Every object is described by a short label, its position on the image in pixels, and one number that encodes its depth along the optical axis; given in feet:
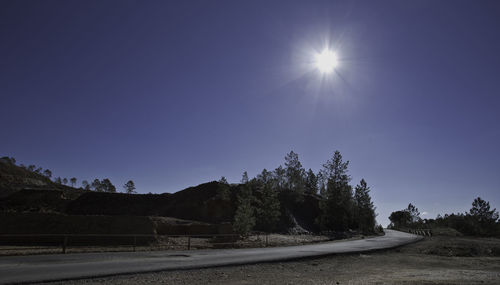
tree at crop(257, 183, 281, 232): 178.19
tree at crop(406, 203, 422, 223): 428.56
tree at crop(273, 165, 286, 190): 335.06
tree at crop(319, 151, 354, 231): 201.57
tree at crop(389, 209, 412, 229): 429.30
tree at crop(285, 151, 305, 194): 316.19
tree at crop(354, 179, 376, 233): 244.63
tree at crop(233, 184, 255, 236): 118.32
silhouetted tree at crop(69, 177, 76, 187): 558.89
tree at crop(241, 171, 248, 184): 285.88
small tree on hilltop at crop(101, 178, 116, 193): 463.87
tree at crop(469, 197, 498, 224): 273.13
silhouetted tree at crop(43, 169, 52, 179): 568.82
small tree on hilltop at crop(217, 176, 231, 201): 224.72
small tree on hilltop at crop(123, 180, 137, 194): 458.29
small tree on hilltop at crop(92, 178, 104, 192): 469.90
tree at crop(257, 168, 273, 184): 302.00
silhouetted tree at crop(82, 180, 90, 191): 516.49
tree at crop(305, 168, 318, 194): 369.18
